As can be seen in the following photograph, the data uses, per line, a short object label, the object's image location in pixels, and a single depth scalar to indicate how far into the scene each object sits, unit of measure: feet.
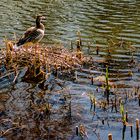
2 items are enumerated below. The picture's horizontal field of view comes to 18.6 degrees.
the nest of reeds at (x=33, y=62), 44.98
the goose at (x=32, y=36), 50.47
